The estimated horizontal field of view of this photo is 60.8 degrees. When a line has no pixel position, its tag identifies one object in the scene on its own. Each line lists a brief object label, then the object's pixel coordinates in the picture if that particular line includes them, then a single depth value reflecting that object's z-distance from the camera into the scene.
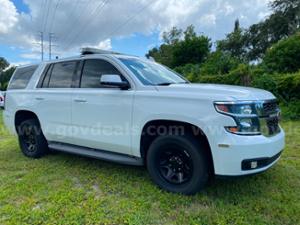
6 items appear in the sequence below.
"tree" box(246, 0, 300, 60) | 27.62
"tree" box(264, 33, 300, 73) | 12.39
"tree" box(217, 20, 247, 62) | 33.72
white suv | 2.77
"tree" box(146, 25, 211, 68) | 28.92
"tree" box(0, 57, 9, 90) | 61.06
